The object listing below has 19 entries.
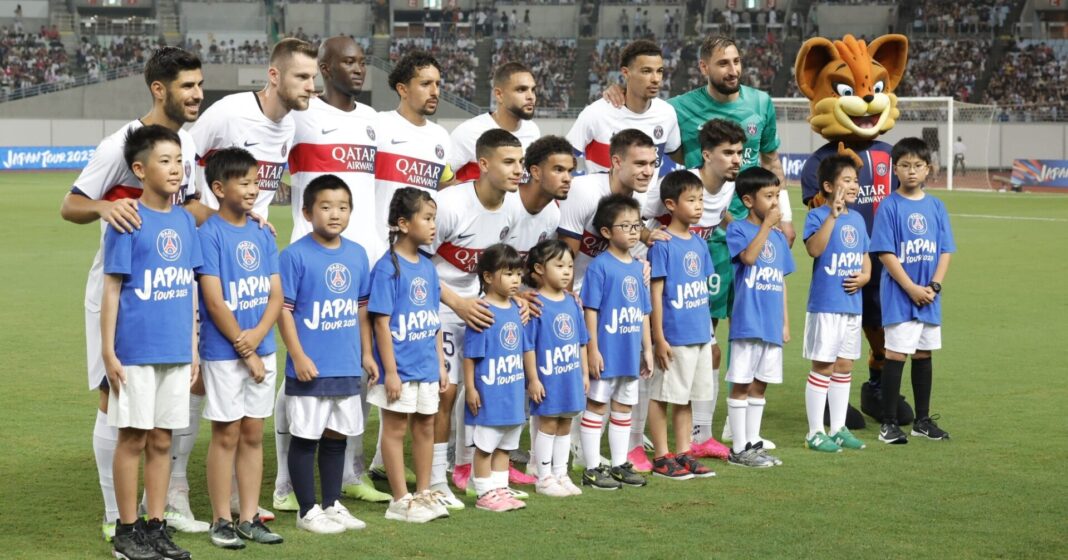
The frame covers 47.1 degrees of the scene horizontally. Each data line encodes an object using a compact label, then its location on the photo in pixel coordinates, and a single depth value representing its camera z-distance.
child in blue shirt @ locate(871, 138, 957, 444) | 7.89
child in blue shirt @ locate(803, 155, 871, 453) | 7.65
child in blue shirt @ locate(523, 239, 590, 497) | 6.45
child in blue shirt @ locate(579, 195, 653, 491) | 6.69
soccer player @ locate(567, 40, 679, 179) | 7.54
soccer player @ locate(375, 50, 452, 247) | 6.86
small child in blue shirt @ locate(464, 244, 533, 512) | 6.26
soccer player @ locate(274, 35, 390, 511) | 6.55
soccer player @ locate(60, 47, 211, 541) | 5.46
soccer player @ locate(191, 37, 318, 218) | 6.13
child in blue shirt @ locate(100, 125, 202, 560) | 5.14
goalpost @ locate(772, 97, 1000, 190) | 40.91
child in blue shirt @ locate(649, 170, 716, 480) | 6.98
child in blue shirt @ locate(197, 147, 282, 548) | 5.44
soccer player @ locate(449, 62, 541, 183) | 7.03
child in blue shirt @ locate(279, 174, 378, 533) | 5.67
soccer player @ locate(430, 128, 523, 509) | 6.39
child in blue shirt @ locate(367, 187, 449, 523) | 5.92
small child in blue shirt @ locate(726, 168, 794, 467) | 7.26
